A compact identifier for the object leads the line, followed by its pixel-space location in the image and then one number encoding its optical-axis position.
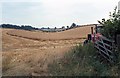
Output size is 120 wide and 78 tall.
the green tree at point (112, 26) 4.12
